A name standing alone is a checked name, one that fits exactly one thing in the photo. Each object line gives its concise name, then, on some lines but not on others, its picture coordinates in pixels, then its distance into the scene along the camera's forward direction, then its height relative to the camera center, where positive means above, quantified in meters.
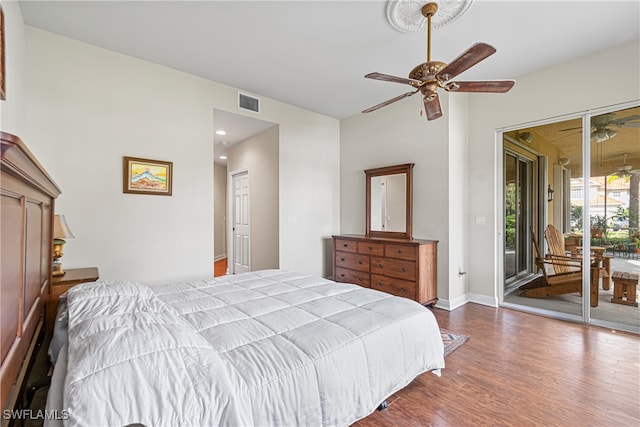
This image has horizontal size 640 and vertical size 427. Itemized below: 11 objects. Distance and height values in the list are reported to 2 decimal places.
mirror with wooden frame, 4.10 +0.20
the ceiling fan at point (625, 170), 3.00 +0.46
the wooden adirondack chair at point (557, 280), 3.20 -0.75
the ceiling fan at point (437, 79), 2.05 +0.99
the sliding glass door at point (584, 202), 3.01 +0.15
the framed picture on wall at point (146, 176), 3.05 +0.42
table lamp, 2.40 -0.18
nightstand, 2.10 -0.52
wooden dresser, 3.56 -0.65
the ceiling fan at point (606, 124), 2.98 +0.94
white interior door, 5.29 -0.17
